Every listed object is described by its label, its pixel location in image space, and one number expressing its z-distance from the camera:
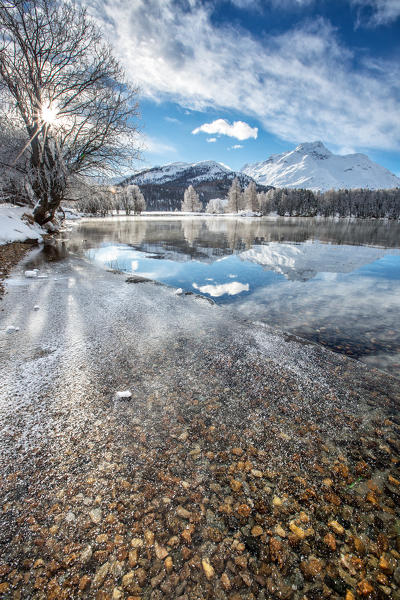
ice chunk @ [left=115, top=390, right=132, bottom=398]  3.78
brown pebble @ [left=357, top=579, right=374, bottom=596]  1.90
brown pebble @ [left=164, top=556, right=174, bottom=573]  1.98
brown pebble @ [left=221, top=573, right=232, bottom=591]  1.89
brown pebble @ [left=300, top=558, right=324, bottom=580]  1.99
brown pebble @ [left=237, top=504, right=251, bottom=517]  2.38
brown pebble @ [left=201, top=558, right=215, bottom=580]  1.96
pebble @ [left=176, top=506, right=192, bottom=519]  2.35
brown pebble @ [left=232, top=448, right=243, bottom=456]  2.98
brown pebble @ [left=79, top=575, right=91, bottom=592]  1.86
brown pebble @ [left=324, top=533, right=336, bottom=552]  2.16
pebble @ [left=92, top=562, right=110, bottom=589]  1.87
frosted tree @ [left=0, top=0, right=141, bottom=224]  13.62
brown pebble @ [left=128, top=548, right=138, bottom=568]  2.00
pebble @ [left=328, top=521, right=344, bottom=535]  2.27
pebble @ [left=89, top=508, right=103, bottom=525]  2.27
